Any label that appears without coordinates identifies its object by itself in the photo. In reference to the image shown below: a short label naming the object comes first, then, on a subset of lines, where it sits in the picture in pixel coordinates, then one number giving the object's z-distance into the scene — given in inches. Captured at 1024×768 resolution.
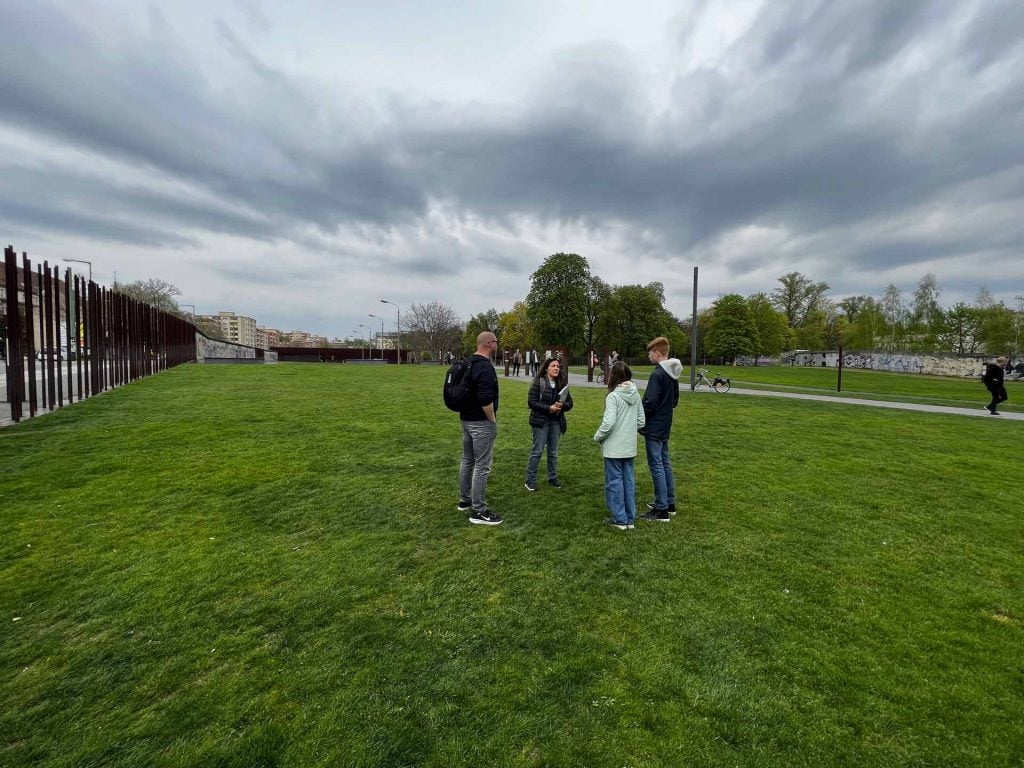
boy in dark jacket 209.6
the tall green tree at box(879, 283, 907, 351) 2332.7
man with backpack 190.1
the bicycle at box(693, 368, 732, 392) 818.2
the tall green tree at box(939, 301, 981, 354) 2185.0
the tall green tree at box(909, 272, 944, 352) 2162.9
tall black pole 774.2
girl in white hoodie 195.9
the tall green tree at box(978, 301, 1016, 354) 1907.0
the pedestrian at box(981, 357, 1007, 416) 567.2
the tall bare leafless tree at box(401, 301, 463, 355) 2819.9
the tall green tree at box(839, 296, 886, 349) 2404.0
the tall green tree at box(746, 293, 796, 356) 2839.6
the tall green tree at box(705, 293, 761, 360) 2659.9
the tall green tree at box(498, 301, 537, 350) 2918.3
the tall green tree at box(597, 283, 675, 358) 2564.0
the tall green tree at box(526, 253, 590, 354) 2389.3
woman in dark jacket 242.2
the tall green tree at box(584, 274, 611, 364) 2656.7
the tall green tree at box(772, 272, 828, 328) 3070.9
